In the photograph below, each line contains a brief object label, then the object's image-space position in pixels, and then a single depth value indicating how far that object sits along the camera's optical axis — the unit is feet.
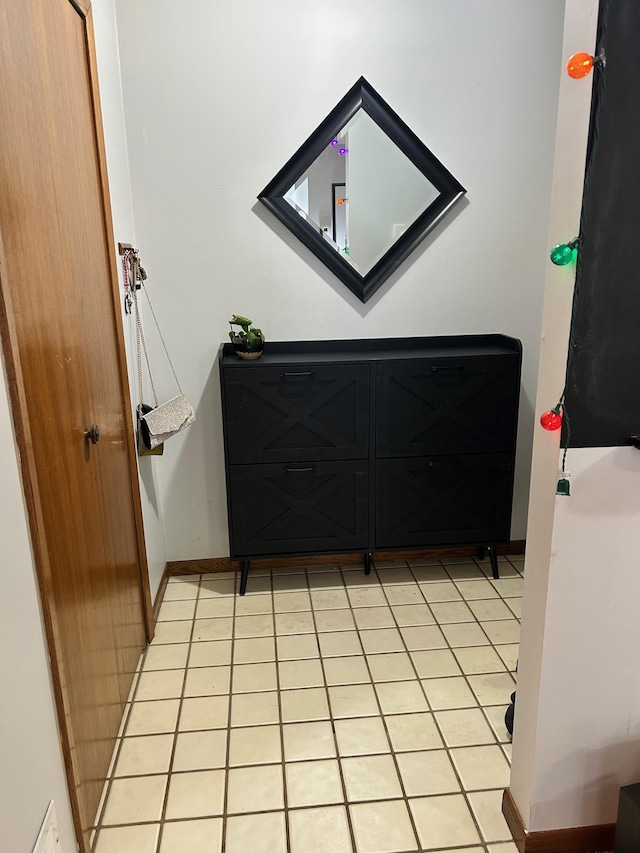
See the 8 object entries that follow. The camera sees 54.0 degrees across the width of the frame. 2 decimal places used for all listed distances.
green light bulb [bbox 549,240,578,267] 3.94
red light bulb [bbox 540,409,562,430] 4.18
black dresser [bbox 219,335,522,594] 8.32
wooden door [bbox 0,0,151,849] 4.21
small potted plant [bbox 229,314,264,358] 8.42
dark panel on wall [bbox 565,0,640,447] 3.67
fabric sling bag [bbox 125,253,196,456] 7.79
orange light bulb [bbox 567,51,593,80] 3.62
